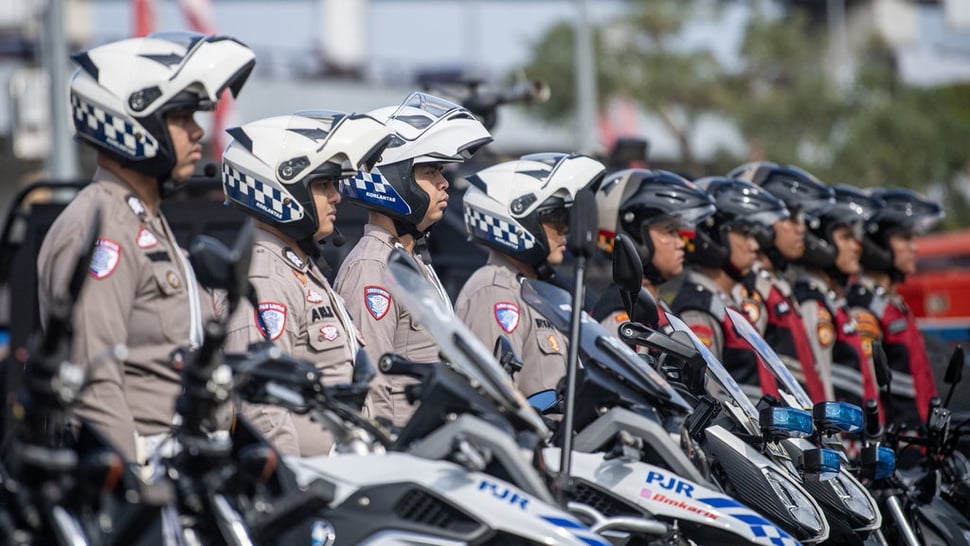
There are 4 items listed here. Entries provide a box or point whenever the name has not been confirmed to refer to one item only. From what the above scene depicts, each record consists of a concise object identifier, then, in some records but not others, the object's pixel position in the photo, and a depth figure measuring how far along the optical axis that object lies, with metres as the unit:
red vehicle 42.81
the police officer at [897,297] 18.22
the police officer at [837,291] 17.78
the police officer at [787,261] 16.80
